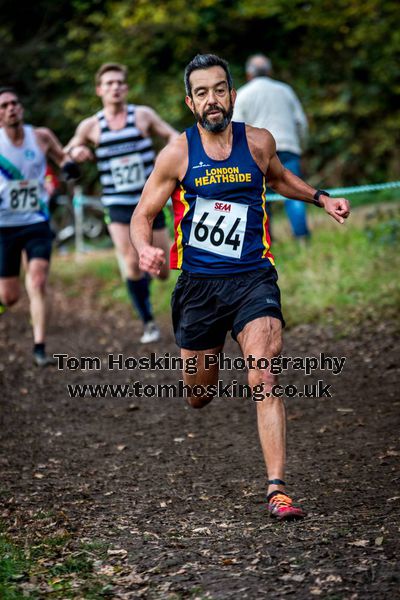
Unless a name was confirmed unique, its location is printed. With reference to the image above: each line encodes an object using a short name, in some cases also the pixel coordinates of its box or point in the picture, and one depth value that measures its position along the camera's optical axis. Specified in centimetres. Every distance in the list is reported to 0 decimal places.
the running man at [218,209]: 936
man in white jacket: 2105
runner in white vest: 1623
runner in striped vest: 1723
